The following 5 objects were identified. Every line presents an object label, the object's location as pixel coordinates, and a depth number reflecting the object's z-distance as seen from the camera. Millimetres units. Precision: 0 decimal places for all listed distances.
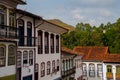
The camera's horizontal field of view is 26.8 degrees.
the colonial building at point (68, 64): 36619
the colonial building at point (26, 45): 22766
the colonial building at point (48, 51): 27281
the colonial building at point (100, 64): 49250
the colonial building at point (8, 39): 19625
